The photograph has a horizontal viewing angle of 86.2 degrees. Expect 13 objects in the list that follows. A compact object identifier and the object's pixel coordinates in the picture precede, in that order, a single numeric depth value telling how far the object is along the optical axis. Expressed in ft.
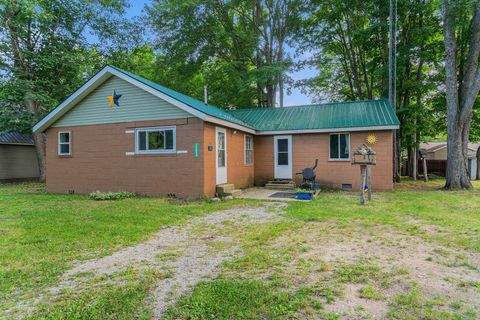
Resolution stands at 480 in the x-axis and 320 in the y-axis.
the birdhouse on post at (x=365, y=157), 25.79
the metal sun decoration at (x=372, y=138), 34.35
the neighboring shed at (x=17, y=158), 53.92
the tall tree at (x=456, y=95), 35.17
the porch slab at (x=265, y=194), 29.01
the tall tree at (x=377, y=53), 45.57
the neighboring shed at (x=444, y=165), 58.75
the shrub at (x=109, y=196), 29.01
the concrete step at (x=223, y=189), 29.96
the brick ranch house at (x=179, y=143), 29.30
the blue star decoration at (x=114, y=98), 32.01
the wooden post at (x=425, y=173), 44.91
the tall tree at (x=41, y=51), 46.93
